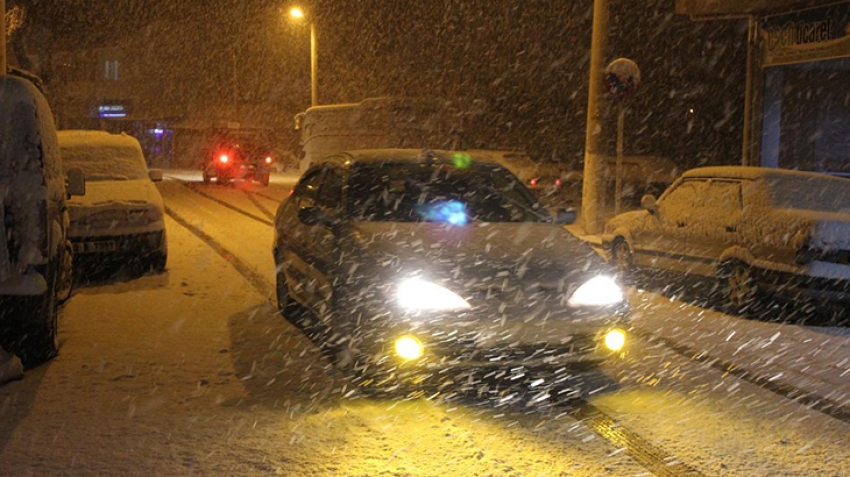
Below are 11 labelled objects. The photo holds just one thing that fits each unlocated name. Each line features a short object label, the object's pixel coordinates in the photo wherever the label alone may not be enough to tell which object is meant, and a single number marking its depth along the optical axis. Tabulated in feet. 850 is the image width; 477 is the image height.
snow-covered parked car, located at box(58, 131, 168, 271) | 32.86
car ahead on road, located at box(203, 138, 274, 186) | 95.50
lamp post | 112.27
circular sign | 47.09
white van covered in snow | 98.89
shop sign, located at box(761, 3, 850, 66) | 50.93
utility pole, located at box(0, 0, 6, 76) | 49.29
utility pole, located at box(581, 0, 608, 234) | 48.19
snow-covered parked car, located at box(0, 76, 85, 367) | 19.99
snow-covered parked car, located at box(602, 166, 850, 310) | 26.23
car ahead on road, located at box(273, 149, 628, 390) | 18.02
